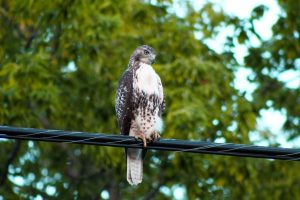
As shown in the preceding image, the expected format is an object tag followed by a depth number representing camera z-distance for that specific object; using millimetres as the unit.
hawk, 16609
